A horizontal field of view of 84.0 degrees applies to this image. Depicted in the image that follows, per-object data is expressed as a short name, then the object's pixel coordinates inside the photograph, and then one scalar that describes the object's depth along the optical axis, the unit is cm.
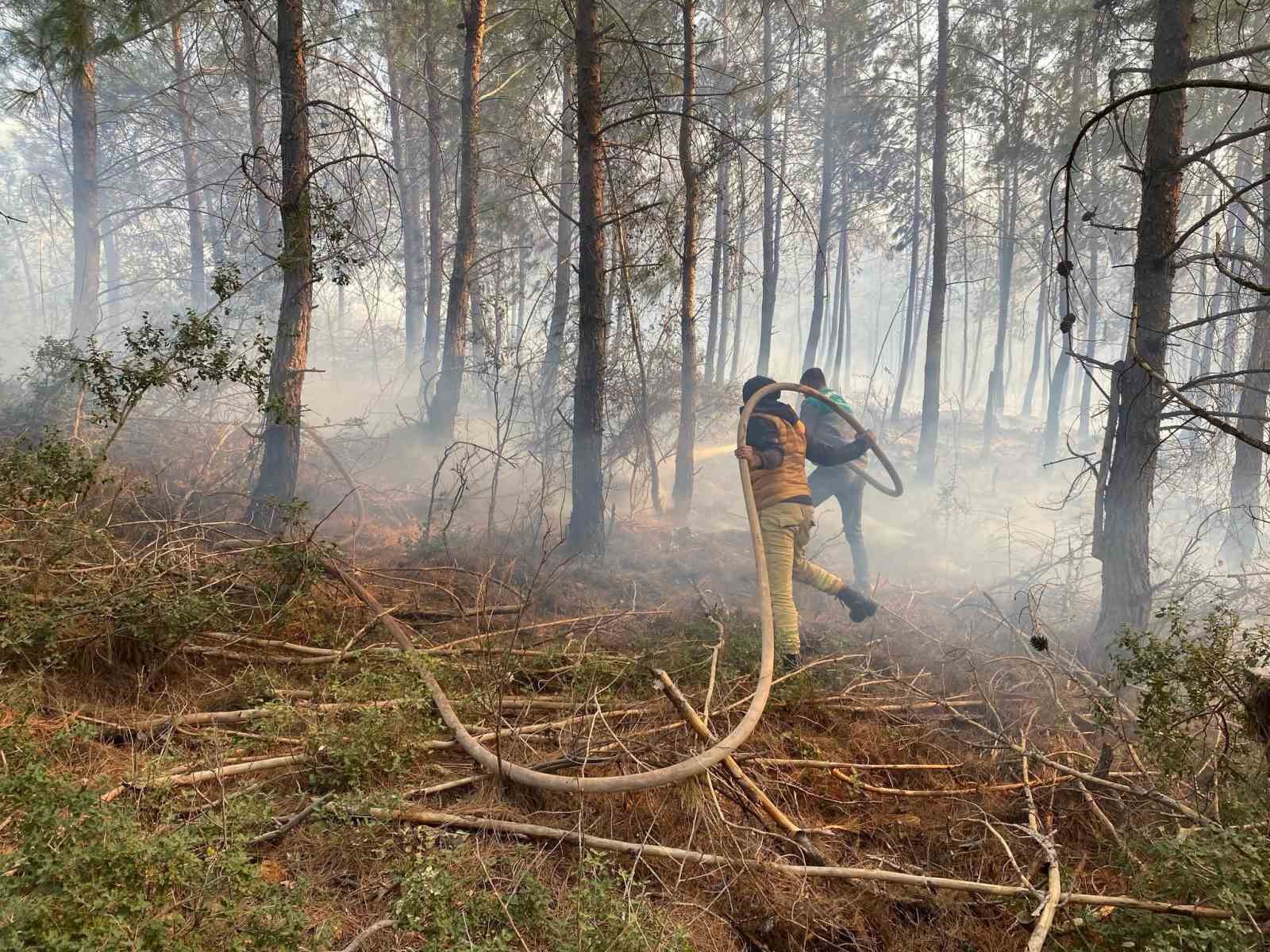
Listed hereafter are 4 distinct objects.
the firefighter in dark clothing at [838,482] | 790
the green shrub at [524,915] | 218
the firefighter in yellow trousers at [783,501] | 554
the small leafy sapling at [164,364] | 445
